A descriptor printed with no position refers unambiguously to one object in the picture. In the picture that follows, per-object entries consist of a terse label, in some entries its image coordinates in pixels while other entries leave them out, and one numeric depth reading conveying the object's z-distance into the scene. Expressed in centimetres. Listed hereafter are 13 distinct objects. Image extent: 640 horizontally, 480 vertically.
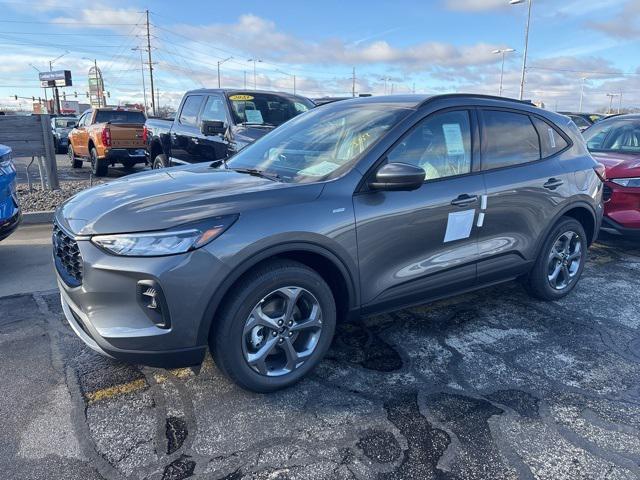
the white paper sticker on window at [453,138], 357
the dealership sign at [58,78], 5047
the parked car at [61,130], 2111
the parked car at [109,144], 1163
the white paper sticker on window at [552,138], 430
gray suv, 255
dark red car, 572
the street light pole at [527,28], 2714
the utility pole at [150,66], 5594
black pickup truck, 721
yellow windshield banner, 762
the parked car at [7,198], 468
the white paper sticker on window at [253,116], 751
